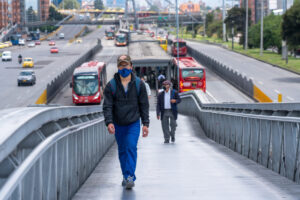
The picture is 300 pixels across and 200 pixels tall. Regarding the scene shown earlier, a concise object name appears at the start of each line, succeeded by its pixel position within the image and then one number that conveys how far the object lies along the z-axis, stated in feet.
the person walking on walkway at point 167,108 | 54.29
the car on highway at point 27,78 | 214.90
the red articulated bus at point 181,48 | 329.52
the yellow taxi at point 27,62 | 291.99
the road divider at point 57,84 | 161.43
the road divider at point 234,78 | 152.15
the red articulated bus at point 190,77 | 171.22
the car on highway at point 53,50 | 400.69
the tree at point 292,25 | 194.59
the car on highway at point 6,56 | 334.44
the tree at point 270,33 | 318.77
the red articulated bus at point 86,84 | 167.63
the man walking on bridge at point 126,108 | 25.16
